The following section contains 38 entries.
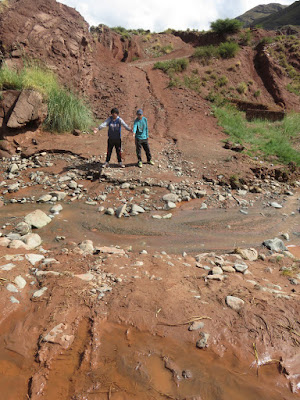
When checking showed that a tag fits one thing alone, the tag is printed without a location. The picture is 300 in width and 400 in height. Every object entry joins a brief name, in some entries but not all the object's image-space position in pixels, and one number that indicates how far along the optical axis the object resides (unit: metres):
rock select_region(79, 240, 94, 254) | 3.56
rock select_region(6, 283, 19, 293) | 2.55
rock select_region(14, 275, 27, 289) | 2.63
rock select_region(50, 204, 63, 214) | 4.99
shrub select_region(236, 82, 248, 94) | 15.79
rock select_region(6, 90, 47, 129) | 7.18
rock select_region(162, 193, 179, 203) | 5.67
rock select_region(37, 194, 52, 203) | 5.36
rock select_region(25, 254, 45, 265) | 3.09
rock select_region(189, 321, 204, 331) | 2.26
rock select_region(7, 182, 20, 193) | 5.75
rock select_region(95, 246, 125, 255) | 3.54
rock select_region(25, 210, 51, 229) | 4.33
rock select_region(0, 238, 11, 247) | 3.43
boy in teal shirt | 6.48
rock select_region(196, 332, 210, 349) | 2.13
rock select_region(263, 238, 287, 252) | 4.27
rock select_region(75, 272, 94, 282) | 2.81
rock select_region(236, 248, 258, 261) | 3.83
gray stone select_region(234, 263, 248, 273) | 3.30
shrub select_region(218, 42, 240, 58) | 17.62
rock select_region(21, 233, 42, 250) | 3.58
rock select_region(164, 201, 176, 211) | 5.48
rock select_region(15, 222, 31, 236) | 4.04
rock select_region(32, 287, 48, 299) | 2.54
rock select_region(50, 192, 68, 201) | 5.52
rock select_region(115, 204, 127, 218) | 5.01
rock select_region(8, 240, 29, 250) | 3.40
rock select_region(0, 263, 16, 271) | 2.83
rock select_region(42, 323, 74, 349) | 2.10
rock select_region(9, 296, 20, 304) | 2.44
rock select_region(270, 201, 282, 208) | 6.07
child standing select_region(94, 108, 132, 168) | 6.22
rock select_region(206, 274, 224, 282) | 2.96
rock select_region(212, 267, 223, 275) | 3.14
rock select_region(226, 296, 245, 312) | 2.47
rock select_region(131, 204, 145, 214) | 5.19
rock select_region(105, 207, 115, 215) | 5.06
